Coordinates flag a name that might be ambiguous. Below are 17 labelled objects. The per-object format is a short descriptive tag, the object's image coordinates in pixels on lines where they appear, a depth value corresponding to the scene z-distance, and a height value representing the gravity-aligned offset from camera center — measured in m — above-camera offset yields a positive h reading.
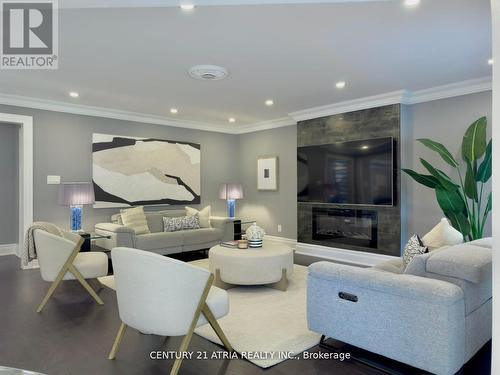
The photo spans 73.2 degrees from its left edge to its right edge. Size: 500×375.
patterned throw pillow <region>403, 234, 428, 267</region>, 2.76 -0.50
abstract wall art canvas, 5.75 +0.34
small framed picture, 6.95 +0.34
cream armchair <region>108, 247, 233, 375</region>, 2.09 -0.65
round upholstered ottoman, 3.72 -0.88
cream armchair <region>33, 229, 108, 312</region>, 3.37 -0.72
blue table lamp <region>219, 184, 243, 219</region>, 6.87 -0.11
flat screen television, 5.08 +0.26
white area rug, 2.54 -1.20
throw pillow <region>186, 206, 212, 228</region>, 6.23 -0.47
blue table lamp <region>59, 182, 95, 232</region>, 4.67 -0.12
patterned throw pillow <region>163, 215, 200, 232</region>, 5.86 -0.60
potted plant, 3.89 +0.08
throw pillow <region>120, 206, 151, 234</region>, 5.41 -0.49
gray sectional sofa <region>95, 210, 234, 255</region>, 5.03 -0.77
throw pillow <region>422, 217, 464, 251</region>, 2.82 -0.42
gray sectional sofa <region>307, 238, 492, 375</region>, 1.94 -0.75
